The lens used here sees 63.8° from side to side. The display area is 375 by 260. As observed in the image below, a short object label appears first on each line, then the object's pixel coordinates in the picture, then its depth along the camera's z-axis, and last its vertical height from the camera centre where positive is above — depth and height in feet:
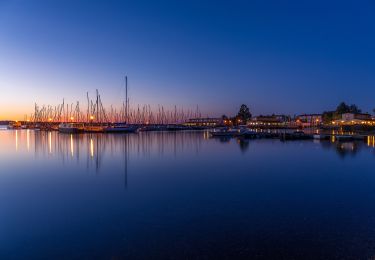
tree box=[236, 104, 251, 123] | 599.20 +17.10
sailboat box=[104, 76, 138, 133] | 300.61 -6.07
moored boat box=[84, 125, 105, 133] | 305.14 -4.78
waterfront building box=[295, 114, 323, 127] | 521.90 +4.25
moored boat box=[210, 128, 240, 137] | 244.63 -8.56
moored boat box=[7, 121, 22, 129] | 573.98 -3.89
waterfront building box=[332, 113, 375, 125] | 383.65 +3.54
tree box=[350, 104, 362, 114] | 490.24 +21.92
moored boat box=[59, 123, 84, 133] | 296.79 -4.48
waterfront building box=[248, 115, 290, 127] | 593.54 +4.59
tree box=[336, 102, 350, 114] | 448.24 +20.65
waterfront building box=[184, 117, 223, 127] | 630.41 +1.35
